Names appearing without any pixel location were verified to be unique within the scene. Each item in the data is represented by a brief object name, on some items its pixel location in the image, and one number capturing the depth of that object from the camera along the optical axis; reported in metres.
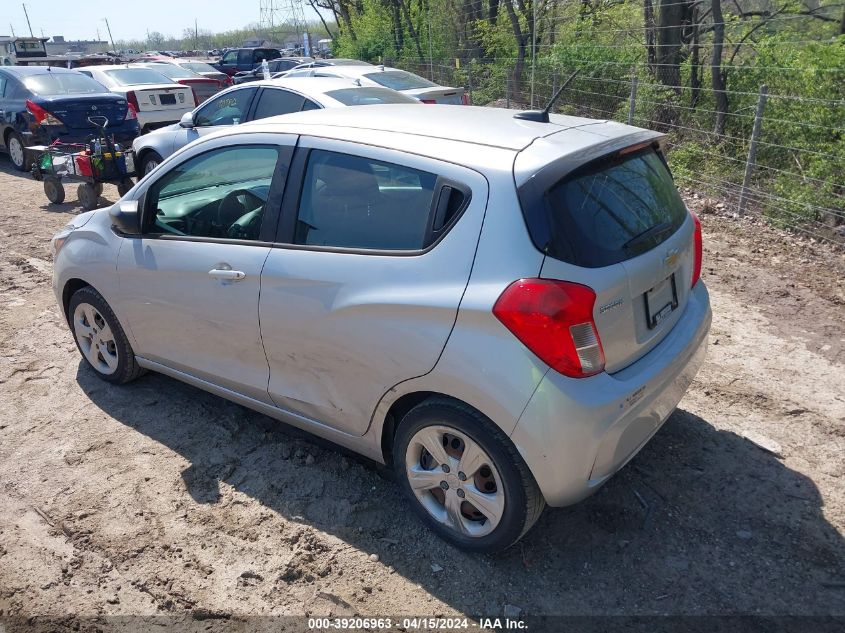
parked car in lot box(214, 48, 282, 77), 26.64
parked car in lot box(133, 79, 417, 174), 8.02
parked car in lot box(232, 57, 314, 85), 22.36
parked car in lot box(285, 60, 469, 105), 11.30
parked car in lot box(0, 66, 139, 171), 11.05
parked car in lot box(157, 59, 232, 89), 21.17
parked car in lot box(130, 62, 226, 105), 16.55
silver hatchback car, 2.57
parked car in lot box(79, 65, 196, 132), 13.38
